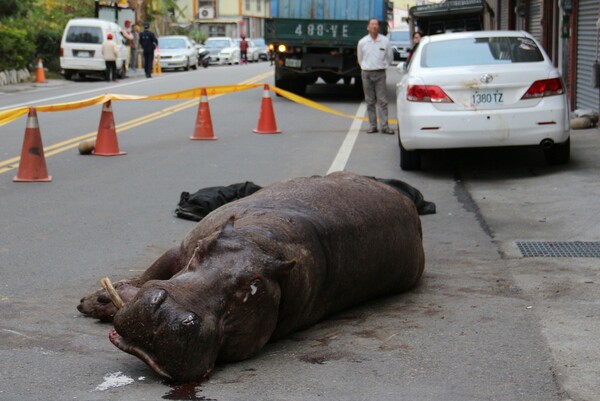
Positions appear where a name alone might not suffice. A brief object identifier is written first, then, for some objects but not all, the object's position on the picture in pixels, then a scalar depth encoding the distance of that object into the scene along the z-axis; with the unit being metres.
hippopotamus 4.68
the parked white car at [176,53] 49.31
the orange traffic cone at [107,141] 15.11
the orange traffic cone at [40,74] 36.31
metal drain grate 8.12
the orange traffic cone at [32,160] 12.44
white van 37.78
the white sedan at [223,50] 61.12
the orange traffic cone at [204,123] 17.36
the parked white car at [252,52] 69.16
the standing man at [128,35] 43.66
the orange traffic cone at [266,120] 18.45
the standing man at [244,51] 65.75
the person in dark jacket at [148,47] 41.31
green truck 25.44
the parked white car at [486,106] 12.21
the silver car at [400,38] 52.75
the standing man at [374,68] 18.12
